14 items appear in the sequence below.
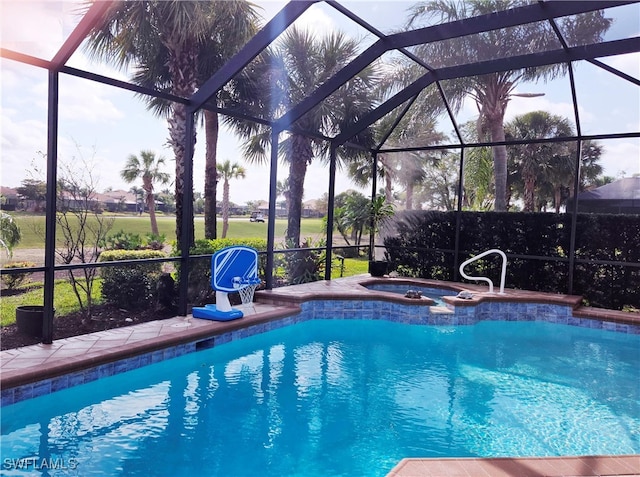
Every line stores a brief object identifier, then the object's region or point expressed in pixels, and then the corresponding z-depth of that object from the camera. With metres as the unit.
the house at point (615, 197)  13.60
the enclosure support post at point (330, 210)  9.05
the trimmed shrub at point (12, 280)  8.26
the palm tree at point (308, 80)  9.44
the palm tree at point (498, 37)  5.73
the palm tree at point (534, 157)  15.81
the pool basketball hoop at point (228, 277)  5.95
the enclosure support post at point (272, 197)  7.49
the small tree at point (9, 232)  6.51
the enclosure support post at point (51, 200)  4.39
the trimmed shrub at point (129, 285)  6.67
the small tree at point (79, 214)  6.45
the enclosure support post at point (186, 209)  5.95
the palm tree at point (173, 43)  7.33
